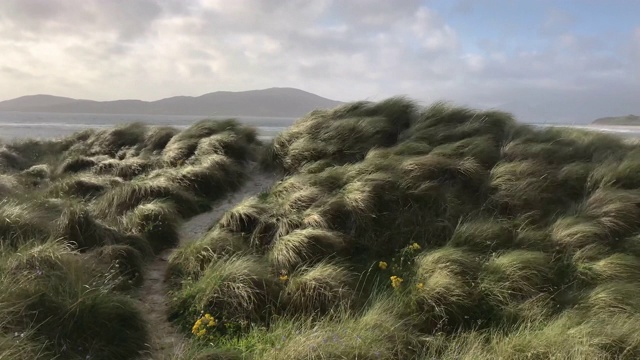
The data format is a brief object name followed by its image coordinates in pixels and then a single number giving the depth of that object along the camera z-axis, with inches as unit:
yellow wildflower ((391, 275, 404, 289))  220.3
